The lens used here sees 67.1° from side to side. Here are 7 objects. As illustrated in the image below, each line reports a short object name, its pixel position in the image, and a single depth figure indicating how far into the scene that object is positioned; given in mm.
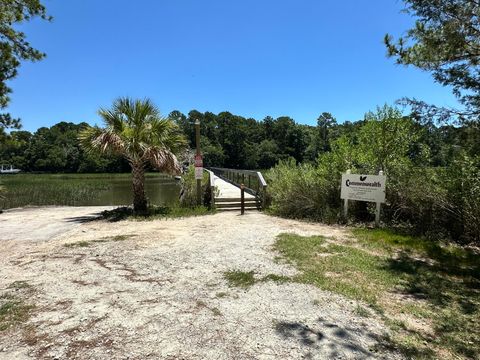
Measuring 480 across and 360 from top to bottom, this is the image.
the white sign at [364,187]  9023
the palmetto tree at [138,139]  11320
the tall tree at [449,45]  5469
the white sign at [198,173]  12484
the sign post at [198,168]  12516
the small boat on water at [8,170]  67212
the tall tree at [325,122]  96550
